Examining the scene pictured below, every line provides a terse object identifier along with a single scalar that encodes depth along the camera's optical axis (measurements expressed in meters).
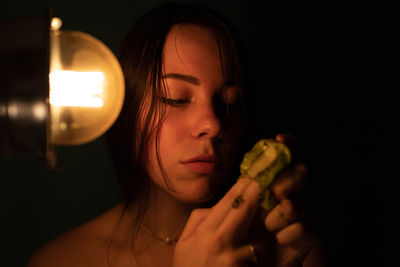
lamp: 0.55
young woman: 0.63
